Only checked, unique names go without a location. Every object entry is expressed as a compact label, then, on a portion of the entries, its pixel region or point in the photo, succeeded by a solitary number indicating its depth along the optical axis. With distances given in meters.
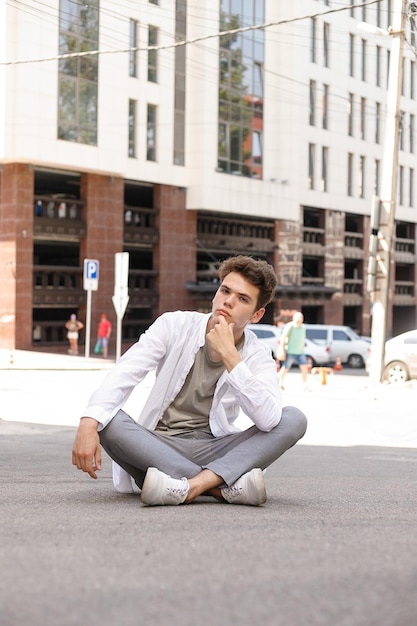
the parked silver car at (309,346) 38.28
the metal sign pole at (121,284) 30.36
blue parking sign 32.78
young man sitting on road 5.29
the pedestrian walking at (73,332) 39.94
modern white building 39.03
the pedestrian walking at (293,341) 23.72
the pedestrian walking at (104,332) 39.61
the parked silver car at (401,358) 27.86
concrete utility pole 23.38
